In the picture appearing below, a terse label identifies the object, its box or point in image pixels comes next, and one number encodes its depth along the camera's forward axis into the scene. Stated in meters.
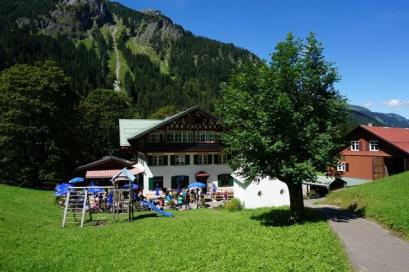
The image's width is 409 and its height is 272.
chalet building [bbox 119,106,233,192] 44.41
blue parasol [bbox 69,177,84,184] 36.99
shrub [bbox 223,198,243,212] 30.00
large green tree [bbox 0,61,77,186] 44.81
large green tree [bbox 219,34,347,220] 20.34
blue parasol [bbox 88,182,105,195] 34.02
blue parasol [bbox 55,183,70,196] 31.93
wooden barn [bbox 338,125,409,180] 42.16
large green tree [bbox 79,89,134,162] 64.06
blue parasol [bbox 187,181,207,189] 34.84
